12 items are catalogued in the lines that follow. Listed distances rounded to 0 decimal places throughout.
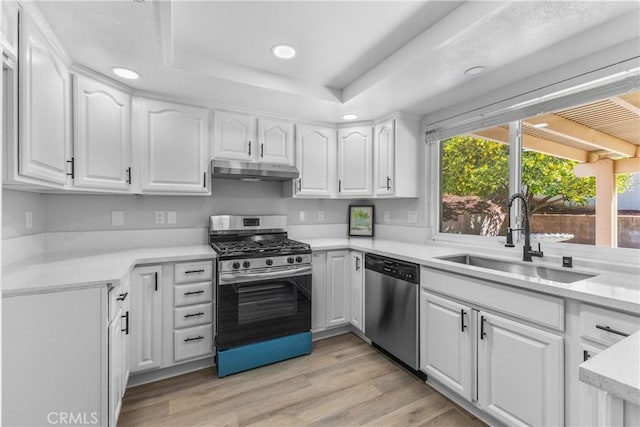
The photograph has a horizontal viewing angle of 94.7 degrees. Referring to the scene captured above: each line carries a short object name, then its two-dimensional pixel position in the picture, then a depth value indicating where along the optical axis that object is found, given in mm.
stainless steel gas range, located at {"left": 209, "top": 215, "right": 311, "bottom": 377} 2262
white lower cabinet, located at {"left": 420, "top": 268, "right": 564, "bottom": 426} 1438
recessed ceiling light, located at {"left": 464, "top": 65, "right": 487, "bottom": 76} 1926
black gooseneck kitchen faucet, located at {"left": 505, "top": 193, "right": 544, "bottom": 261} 2000
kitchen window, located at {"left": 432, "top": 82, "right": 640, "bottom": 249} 1793
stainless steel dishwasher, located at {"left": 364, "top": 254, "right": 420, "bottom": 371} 2207
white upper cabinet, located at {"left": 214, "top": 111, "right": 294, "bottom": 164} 2684
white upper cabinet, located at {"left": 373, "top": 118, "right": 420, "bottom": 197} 2896
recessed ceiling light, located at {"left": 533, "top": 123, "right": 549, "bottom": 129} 2129
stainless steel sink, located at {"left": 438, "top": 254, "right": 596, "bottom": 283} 1797
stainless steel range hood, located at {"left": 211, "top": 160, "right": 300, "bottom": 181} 2533
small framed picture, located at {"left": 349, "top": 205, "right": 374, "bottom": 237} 3535
